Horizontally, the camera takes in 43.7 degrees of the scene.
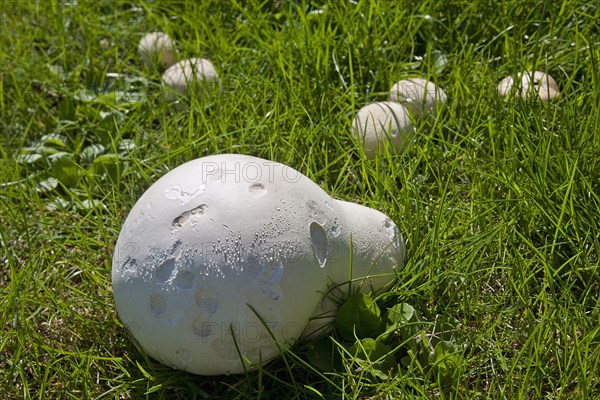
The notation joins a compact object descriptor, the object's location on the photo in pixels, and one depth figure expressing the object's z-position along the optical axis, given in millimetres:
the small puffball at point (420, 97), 2881
